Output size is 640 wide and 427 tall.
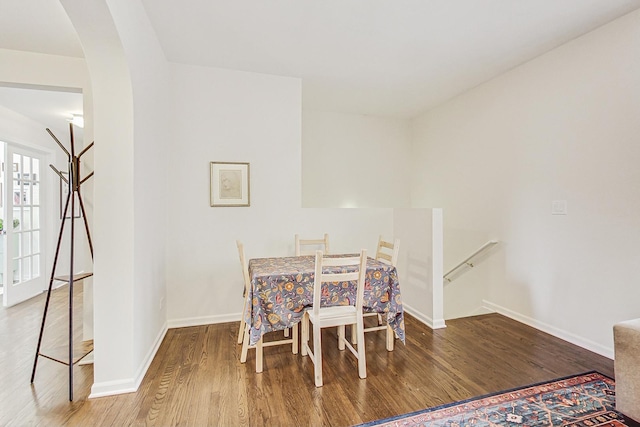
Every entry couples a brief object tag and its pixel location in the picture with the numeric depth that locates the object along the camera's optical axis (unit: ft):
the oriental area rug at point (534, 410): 5.77
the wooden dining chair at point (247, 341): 7.62
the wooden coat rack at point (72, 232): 6.63
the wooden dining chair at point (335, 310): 6.97
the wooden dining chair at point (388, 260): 8.82
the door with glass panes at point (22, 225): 13.03
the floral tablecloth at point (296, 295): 7.50
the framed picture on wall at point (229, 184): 10.95
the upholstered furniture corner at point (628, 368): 5.66
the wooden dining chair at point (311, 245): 10.98
